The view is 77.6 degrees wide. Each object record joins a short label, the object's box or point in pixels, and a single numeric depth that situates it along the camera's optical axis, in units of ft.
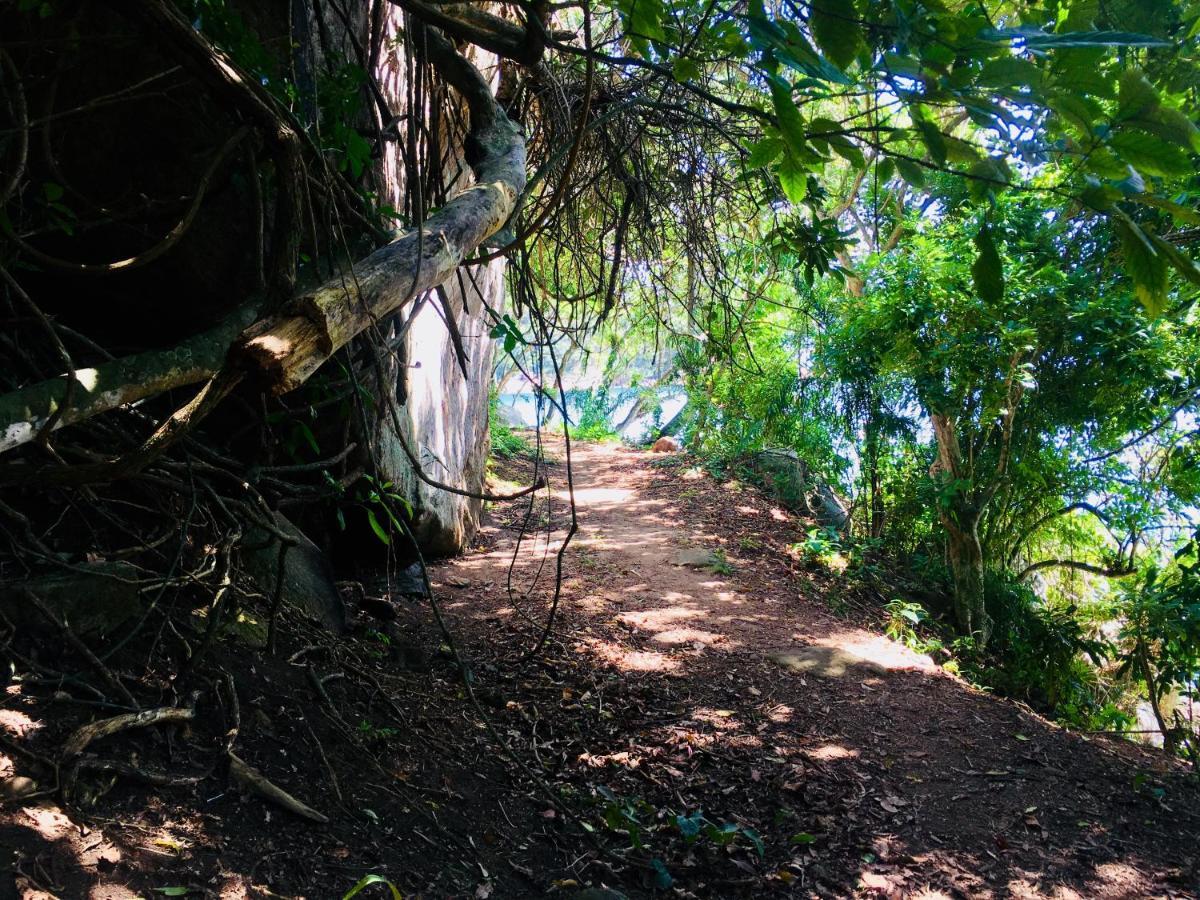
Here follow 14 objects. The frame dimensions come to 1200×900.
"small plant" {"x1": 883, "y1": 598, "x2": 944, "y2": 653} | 20.01
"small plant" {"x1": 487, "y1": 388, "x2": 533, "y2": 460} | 37.63
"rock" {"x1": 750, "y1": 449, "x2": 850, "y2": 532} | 29.53
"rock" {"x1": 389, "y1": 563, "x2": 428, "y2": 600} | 14.88
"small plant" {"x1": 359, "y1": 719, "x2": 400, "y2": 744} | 8.82
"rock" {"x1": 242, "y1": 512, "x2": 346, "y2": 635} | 10.75
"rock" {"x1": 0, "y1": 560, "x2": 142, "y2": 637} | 7.11
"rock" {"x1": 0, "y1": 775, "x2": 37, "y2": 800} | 5.41
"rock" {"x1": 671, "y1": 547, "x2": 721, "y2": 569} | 22.54
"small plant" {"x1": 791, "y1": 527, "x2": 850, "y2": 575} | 24.58
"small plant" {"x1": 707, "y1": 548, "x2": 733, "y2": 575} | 22.33
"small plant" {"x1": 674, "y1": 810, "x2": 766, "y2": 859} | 9.07
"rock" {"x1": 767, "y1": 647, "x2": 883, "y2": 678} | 16.17
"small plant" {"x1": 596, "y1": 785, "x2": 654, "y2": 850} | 8.93
